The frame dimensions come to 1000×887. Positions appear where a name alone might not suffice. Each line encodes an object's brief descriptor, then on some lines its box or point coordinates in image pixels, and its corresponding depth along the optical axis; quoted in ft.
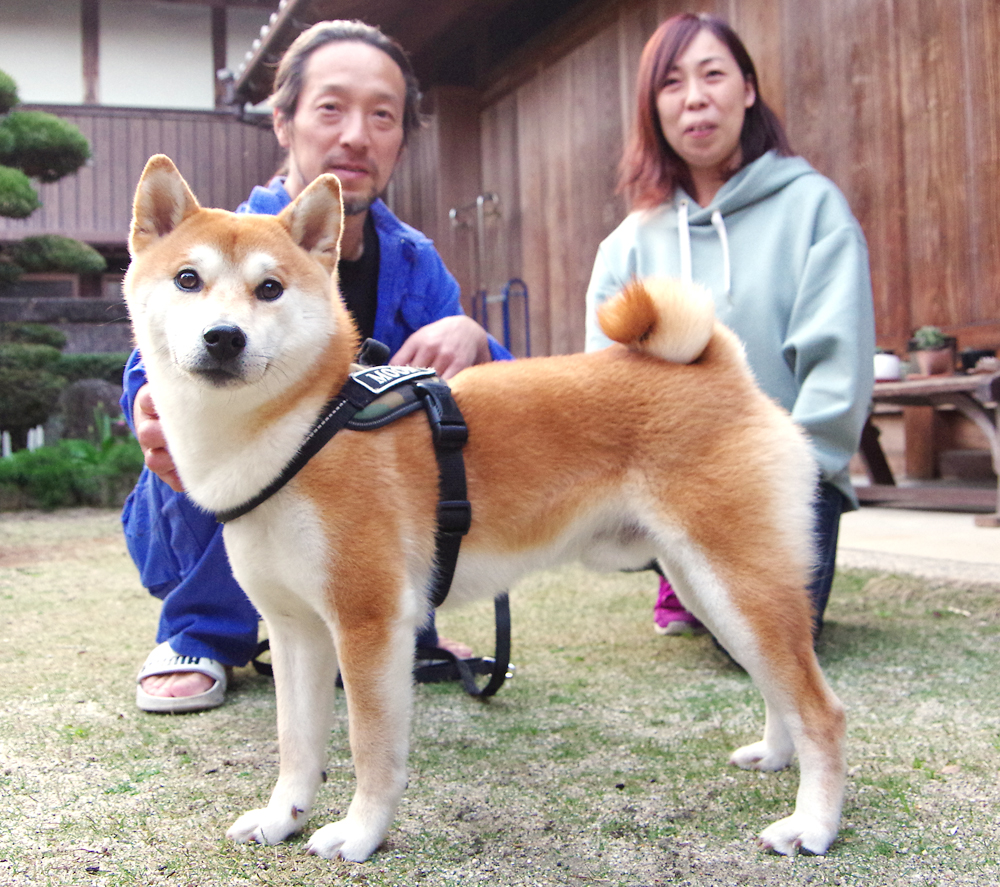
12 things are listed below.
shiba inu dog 4.75
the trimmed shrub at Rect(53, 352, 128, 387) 27.53
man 7.25
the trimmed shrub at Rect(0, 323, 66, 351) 24.06
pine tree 21.24
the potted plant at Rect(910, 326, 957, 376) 13.71
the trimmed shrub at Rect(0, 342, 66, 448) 22.97
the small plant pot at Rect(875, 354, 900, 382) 14.12
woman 7.66
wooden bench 12.74
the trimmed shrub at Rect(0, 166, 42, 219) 20.79
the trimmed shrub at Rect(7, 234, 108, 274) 23.59
